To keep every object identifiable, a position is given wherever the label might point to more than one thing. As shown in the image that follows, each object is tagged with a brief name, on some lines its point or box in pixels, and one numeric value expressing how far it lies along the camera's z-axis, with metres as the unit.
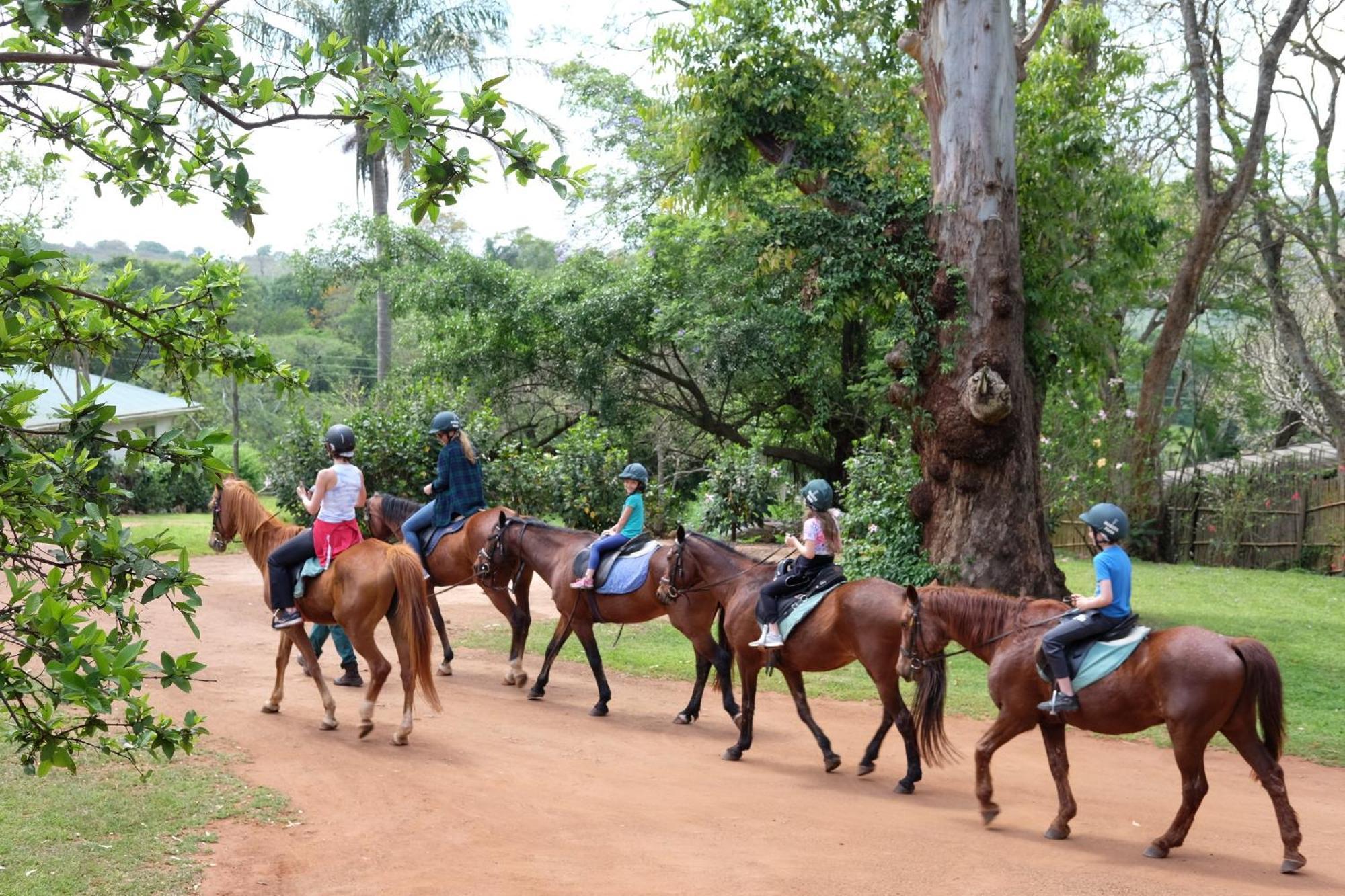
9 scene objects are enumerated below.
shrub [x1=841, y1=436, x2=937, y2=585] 15.59
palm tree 34.00
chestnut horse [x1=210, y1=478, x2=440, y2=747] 9.40
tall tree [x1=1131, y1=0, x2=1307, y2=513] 21.22
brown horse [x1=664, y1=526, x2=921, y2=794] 8.65
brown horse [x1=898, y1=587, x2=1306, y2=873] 6.95
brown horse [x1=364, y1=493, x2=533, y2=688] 11.88
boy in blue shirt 7.32
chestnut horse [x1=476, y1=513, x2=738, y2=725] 10.41
